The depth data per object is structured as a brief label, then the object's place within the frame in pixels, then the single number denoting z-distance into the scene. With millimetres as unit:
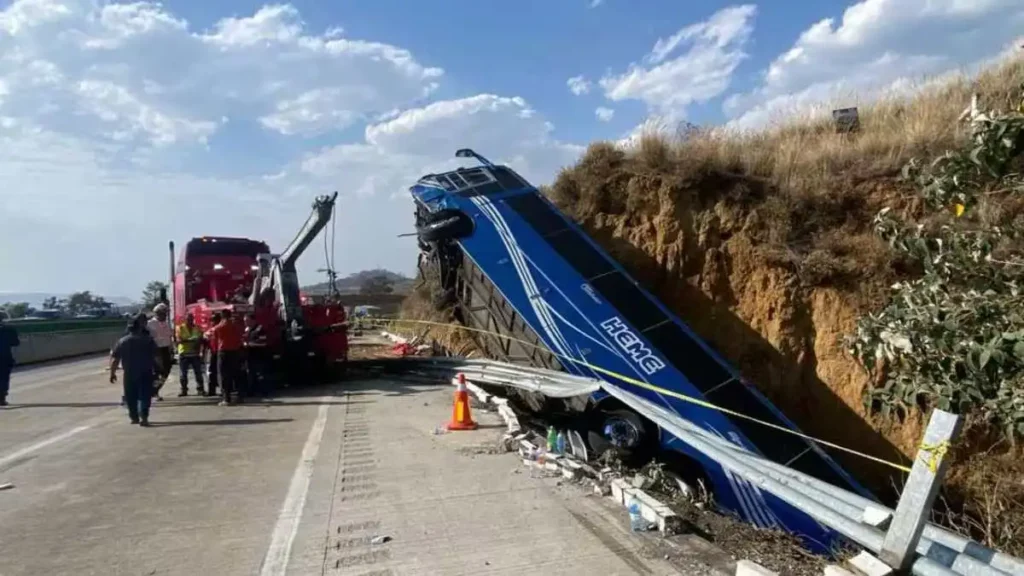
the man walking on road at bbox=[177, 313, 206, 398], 13195
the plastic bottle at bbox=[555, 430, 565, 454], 7373
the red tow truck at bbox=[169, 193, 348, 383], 13664
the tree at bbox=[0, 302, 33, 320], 43438
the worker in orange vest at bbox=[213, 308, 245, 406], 11953
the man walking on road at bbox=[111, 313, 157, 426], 10156
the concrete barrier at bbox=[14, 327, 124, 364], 24359
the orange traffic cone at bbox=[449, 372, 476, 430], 9023
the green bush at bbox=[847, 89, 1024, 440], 2842
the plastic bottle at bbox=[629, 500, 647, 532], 5009
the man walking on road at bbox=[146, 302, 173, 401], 13880
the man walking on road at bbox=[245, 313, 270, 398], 12867
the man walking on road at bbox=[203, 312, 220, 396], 12841
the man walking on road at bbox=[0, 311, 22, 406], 12859
